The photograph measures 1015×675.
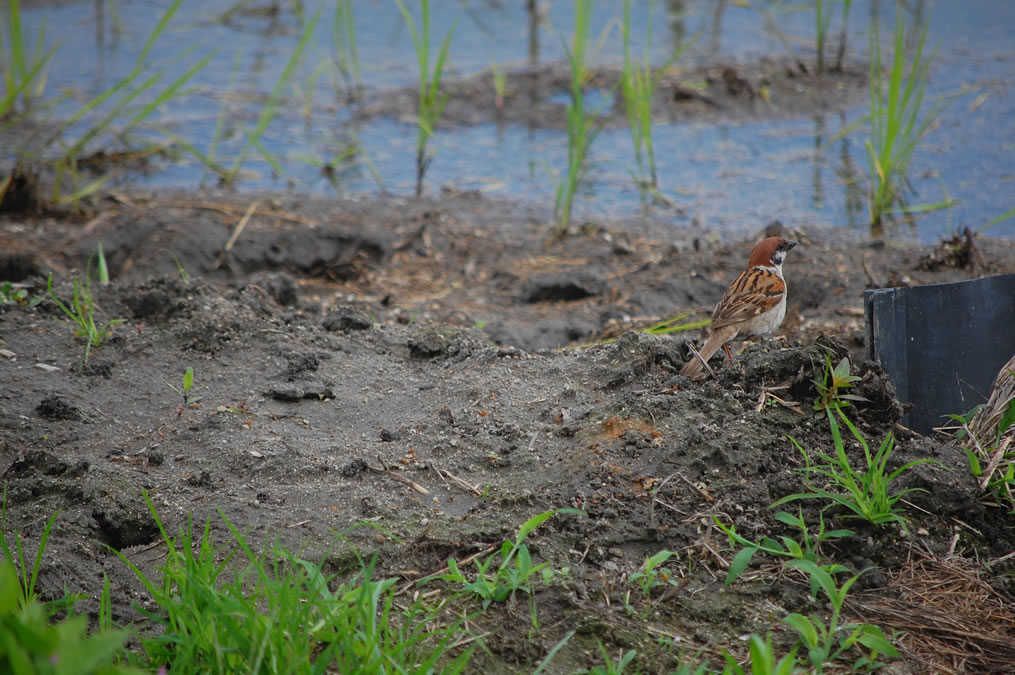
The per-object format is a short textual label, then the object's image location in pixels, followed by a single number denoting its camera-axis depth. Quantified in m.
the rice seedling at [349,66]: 16.74
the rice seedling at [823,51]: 17.17
